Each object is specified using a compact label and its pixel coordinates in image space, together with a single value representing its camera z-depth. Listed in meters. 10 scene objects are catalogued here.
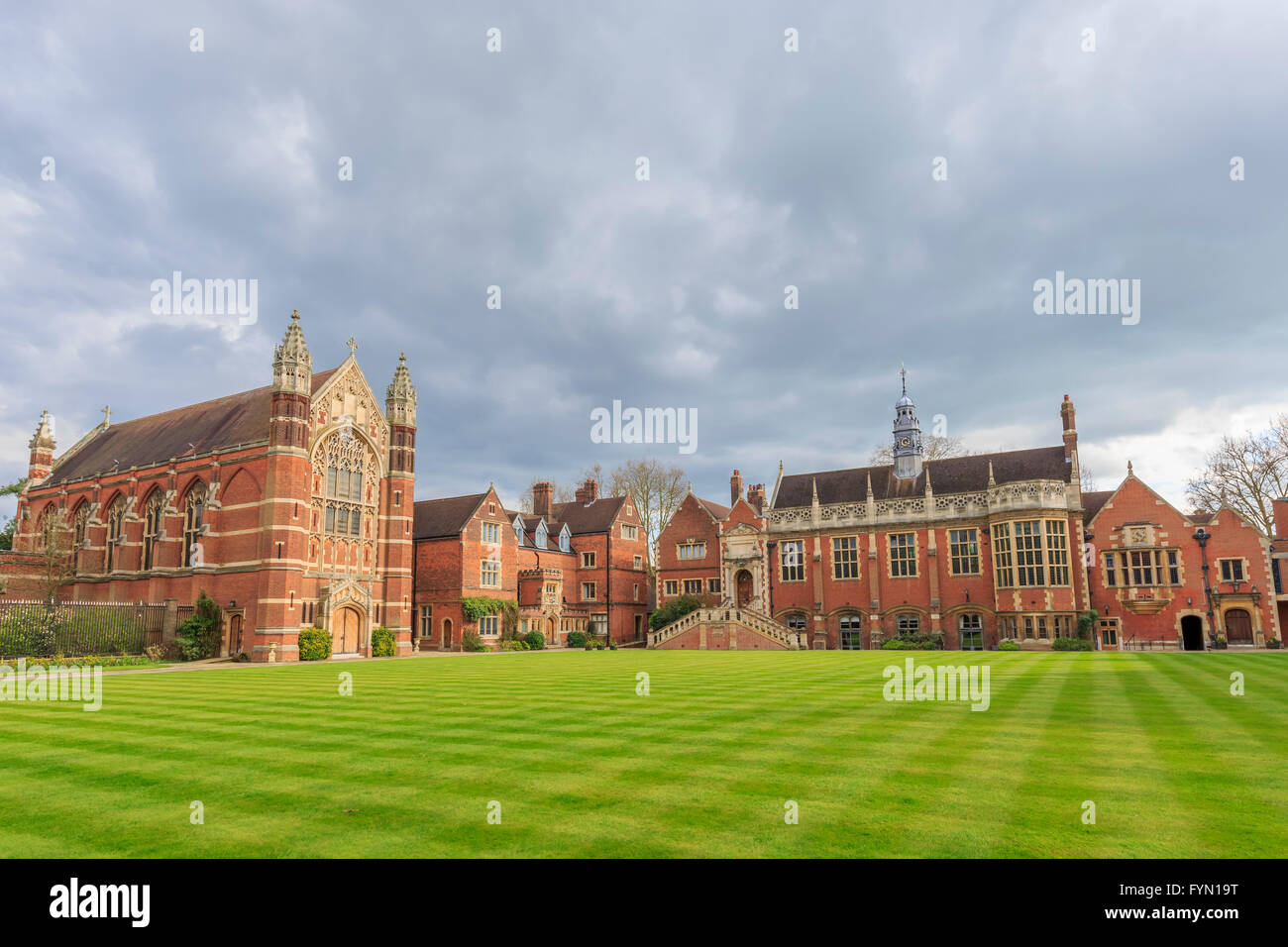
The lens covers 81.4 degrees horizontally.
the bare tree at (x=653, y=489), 73.31
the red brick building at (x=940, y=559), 42.78
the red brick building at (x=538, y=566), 52.25
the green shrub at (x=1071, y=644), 41.25
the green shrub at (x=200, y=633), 37.94
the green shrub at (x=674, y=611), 56.25
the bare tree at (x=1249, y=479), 47.25
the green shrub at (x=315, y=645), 39.25
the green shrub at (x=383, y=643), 43.91
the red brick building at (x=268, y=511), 40.09
